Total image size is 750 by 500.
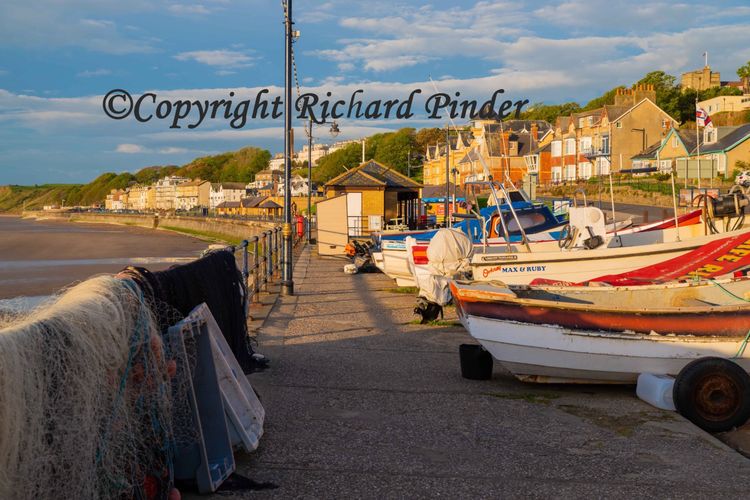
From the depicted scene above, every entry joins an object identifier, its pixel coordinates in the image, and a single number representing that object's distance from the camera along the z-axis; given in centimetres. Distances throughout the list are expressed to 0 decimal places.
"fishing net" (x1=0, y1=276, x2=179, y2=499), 347
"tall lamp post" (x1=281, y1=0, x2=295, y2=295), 1692
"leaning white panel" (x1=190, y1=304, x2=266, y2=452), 555
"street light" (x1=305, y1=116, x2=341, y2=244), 3944
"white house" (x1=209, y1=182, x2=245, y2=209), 19750
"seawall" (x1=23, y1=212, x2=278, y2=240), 7580
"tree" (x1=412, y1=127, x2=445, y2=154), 14750
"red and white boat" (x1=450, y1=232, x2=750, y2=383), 791
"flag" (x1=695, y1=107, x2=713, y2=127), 5036
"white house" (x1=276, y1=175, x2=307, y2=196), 11681
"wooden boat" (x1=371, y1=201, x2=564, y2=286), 1952
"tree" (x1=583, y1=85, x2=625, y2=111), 12195
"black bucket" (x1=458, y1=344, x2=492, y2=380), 870
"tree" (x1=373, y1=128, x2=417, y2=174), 13288
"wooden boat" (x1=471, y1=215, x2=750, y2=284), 1345
